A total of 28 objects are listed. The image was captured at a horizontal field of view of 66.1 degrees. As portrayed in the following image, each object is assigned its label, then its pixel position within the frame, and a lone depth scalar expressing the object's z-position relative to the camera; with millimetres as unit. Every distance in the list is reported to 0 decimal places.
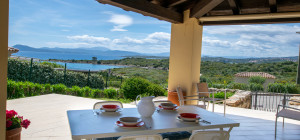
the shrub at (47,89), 6918
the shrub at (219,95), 7537
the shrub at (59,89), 7136
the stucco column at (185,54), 5070
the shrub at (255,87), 10586
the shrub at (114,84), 10586
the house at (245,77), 13911
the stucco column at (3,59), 1643
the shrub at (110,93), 7979
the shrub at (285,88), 10156
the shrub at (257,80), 11748
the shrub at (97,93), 7659
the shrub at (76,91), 7355
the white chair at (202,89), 4840
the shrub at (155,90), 7590
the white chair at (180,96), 3942
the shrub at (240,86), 10461
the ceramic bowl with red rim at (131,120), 1798
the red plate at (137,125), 1784
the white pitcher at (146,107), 2086
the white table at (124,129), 1647
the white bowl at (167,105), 2493
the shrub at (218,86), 10080
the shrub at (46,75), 7984
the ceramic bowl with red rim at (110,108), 2244
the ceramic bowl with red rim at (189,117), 2014
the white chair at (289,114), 3435
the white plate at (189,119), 2008
